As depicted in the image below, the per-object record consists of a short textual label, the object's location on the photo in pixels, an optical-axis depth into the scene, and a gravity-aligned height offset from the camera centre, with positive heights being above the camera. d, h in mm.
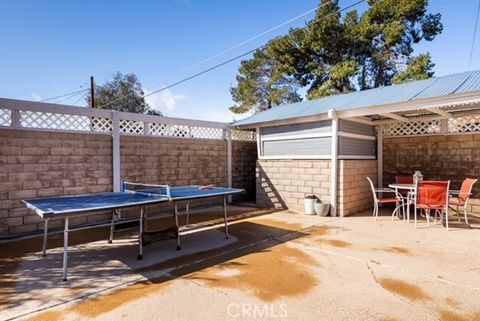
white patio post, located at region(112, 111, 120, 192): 6645 +283
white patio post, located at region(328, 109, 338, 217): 7043 -56
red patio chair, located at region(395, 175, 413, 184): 7438 -471
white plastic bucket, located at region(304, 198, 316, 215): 7355 -1152
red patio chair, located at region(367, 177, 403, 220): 6550 -886
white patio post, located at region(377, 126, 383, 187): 8492 +112
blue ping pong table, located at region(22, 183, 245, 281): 3242 -547
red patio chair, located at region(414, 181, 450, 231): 5531 -664
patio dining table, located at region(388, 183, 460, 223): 6121 -567
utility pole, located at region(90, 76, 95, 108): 17166 +4877
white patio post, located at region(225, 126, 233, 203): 9292 +227
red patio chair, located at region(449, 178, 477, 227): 5781 -666
